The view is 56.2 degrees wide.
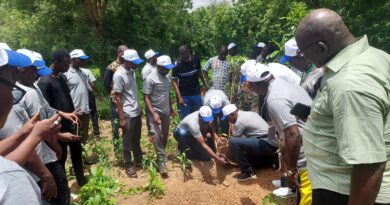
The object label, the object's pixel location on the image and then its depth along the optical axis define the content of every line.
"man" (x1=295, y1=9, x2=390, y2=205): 1.50
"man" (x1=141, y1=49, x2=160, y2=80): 7.47
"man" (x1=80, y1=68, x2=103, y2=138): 7.22
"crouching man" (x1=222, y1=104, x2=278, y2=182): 5.00
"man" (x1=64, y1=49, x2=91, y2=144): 5.92
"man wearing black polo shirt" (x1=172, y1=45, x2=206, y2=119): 7.07
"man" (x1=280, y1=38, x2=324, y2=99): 3.78
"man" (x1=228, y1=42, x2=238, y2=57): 8.43
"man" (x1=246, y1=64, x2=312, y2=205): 3.02
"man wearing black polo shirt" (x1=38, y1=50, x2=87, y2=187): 4.38
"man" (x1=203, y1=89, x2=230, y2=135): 5.67
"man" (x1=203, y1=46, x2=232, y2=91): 7.36
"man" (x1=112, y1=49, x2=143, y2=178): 5.20
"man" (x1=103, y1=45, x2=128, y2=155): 6.05
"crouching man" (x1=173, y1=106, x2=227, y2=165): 5.24
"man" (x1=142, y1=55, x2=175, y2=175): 5.47
